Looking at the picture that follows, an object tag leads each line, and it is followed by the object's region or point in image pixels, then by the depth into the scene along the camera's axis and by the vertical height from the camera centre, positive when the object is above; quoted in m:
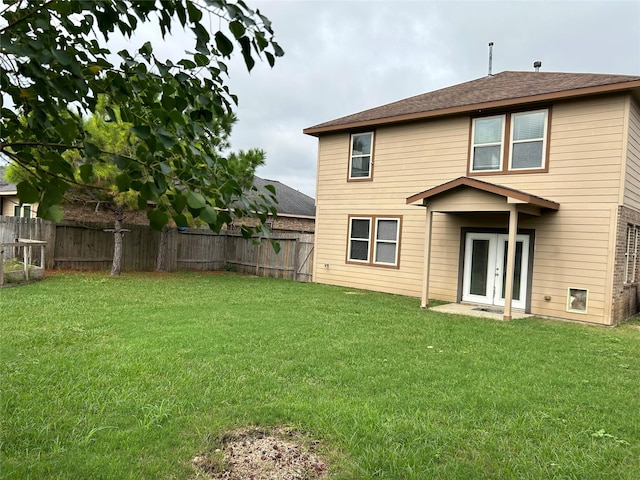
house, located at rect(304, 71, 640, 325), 8.92 +1.25
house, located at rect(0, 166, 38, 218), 17.08 +0.76
